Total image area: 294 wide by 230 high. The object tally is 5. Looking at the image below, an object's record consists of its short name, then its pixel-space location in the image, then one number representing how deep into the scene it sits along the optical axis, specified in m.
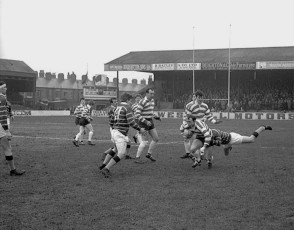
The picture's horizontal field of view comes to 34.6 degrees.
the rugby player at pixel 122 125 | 11.33
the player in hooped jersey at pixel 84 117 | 19.41
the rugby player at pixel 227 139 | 12.31
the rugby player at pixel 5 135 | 11.11
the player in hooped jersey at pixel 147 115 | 13.92
